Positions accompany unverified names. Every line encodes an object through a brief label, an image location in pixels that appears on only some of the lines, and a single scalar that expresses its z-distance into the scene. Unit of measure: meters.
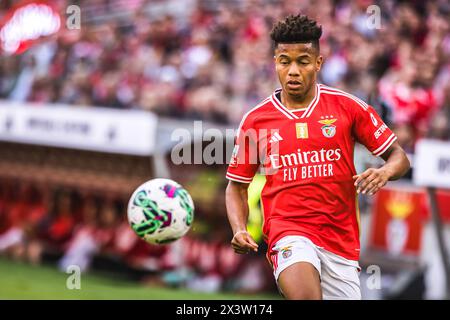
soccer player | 12.09
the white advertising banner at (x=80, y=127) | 26.62
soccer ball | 14.57
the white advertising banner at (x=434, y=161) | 22.42
